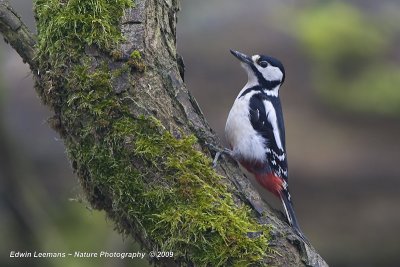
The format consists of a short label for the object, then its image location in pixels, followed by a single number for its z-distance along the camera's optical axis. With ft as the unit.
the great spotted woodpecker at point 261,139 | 28.94
